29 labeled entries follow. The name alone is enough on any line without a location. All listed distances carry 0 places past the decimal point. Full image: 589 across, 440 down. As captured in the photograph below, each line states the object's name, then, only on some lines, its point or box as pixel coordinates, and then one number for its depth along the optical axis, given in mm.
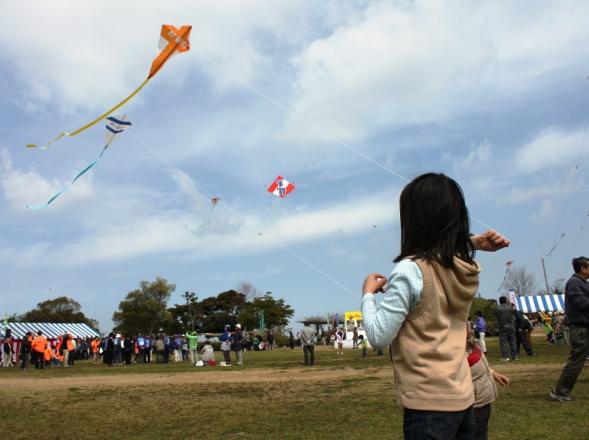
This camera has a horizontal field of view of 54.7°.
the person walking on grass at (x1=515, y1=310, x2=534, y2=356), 16922
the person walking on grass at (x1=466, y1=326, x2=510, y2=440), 3648
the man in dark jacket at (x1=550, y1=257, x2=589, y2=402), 7324
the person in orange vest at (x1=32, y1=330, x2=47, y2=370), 24656
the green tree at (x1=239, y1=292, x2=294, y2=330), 75125
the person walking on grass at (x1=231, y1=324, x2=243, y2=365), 22281
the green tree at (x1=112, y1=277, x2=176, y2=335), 69250
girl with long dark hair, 2154
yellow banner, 50719
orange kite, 10156
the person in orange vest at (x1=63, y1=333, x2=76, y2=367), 26122
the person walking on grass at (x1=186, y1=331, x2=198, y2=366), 25156
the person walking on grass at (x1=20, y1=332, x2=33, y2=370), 25077
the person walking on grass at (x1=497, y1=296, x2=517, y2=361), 15312
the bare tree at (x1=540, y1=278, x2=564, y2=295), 59319
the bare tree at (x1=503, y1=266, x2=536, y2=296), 63959
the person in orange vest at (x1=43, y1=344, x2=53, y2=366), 26306
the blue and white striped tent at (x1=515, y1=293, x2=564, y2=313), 37062
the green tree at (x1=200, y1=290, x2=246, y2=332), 81250
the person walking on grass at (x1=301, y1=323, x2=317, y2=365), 19750
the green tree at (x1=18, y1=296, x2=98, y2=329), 85812
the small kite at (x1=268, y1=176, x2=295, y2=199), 20672
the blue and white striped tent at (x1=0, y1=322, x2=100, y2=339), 35572
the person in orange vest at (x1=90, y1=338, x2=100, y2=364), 30962
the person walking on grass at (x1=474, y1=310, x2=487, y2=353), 19297
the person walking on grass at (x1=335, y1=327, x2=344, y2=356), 29461
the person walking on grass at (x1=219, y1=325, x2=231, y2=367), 22656
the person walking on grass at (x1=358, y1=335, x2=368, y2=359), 22431
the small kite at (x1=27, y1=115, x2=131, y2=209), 13812
